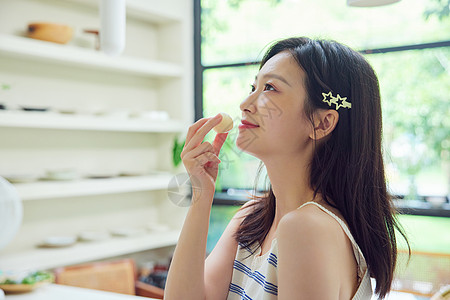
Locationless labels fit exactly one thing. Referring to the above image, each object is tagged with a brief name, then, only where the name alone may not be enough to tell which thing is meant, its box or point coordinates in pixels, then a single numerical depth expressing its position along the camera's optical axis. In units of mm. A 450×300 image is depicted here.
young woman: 1021
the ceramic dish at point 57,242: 3451
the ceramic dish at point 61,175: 3389
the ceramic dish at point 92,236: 3648
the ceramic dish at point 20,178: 3176
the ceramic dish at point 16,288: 2104
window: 3506
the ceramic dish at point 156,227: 4133
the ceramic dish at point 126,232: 3863
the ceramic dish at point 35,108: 3240
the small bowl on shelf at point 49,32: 3338
